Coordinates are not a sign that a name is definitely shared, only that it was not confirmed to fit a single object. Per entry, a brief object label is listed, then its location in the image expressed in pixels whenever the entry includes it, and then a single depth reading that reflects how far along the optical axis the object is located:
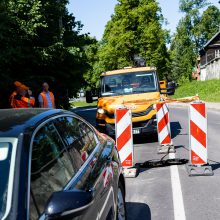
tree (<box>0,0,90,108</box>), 13.33
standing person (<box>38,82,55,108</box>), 11.03
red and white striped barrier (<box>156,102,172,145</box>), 10.05
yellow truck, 11.50
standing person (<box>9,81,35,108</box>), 9.96
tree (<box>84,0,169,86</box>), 51.78
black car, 2.34
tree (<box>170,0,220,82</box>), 73.75
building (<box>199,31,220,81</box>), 49.91
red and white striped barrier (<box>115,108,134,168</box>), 7.78
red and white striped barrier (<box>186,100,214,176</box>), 7.28
